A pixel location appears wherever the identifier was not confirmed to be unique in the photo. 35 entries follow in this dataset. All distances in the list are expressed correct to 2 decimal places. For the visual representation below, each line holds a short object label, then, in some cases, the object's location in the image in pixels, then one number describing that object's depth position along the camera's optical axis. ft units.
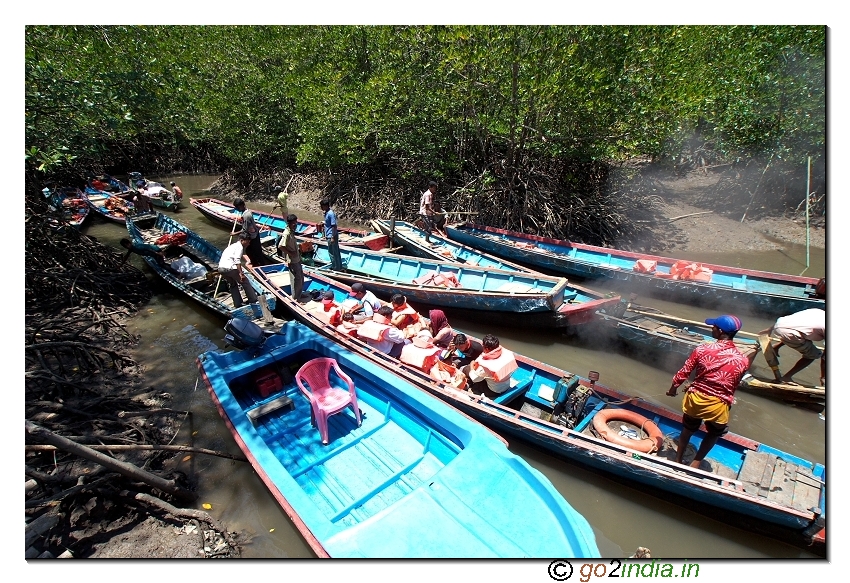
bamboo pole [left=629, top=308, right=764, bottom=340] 25.31
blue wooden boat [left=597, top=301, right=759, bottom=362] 23.71
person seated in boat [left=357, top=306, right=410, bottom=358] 21.94
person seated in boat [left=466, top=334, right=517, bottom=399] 18.92
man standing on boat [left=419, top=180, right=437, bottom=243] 40.81
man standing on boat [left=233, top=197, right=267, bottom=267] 29.84
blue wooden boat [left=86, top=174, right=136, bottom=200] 66.33
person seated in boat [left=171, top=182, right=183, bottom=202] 64.23
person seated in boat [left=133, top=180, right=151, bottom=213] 52.54
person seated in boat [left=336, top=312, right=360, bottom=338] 24.38
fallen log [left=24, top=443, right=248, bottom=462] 14.10
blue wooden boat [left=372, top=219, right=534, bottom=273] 37.29
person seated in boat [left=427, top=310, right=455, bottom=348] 22.24
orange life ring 16.70
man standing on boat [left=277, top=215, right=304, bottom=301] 27.27
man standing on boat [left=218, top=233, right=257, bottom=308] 26.11
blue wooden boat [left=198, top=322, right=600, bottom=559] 11.49
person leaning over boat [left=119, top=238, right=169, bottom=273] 34.88
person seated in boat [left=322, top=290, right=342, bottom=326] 25.31
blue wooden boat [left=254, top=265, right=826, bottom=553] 13.80
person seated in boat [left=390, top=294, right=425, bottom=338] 23.50
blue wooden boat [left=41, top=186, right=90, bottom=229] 51.20
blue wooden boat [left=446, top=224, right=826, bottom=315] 29.40
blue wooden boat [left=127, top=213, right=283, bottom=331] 26.78
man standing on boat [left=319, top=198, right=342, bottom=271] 33.06
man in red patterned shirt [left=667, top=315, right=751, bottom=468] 13.69
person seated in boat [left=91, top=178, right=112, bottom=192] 69.41
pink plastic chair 17.31
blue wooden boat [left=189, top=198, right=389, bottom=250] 42.60
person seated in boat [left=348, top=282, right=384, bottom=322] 25.25
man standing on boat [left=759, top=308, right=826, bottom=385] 20.29
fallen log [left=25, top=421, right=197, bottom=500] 11.96
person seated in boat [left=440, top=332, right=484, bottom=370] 21.68
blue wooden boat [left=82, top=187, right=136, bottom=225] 56.08
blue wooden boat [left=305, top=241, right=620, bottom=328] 26.94
